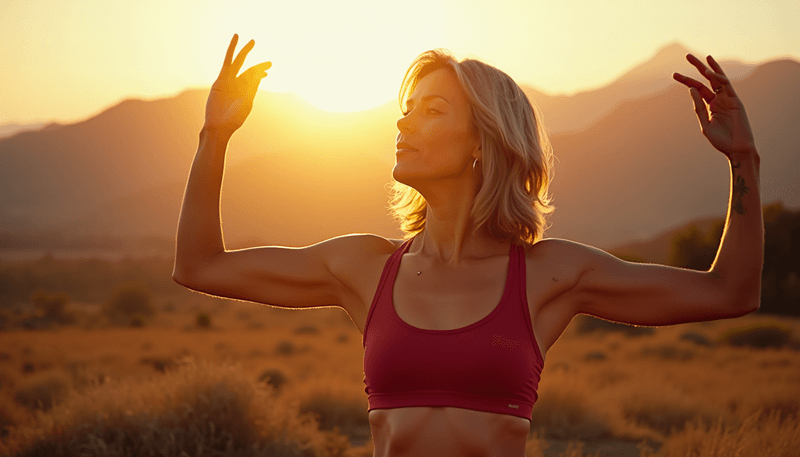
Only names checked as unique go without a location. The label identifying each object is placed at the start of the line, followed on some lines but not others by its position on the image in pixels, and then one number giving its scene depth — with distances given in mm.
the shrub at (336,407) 14688
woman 2338
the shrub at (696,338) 29550
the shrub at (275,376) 21348
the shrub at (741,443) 8094
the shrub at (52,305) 43344
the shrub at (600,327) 34500
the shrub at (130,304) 43688
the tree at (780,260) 37844
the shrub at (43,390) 17484
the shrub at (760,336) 27859
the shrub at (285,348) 31086
